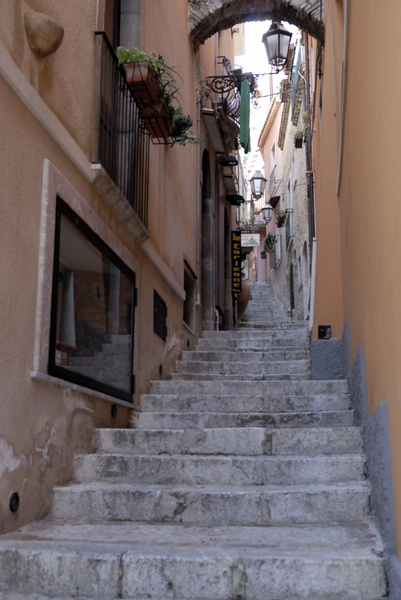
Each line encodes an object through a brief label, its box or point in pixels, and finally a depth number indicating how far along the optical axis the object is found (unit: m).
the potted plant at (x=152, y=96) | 5.25
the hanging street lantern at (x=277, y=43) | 9.66
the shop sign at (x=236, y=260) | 15.44
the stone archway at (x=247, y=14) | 9.00
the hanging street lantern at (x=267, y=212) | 23.75
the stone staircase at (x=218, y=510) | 2.89
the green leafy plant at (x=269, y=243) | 26.80
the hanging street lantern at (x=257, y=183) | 19.36
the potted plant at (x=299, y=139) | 15.46
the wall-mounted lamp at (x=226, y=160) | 13.37
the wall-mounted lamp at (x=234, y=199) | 15.74
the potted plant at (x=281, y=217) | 22.21
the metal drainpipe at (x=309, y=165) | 12.84
